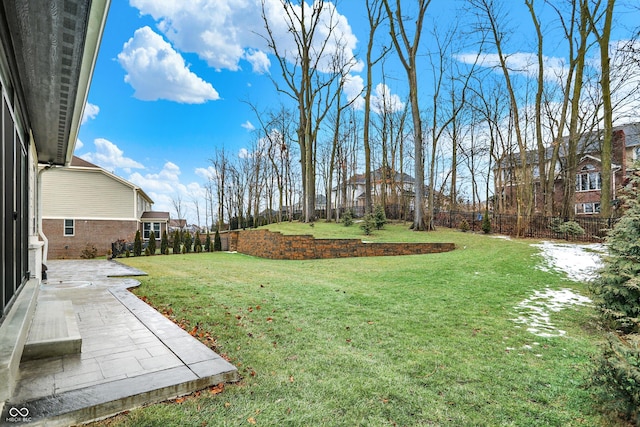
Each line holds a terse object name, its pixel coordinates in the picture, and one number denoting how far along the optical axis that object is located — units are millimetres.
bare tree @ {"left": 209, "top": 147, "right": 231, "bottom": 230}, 30125
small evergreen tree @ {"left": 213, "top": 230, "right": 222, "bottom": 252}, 20375
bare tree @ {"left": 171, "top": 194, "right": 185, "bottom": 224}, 37531
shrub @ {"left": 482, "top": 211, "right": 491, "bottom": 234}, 15070
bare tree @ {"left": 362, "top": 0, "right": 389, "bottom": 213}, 18359
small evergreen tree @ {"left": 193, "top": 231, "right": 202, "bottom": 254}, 19766
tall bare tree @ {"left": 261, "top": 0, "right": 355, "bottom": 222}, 19453
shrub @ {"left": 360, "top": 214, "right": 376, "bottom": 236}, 14719
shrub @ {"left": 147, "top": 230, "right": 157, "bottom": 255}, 18777
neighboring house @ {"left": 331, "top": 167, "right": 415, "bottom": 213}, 21675
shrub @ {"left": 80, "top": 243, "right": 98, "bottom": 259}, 19625
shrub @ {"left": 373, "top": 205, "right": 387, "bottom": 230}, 16062
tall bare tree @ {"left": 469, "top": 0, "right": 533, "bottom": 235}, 15094
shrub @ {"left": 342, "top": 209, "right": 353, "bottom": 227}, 17656
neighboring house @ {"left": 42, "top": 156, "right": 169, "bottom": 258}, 19828
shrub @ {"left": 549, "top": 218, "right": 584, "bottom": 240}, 11982
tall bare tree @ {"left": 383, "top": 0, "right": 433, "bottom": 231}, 15773
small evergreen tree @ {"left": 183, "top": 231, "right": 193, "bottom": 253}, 19750
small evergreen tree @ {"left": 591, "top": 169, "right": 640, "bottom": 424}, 3818
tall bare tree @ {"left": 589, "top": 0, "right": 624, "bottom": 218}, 11953
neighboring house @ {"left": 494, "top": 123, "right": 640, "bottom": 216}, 22844
